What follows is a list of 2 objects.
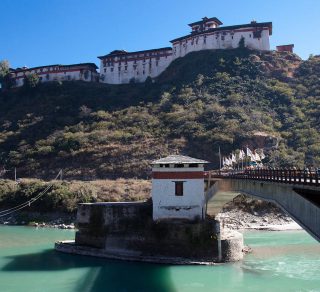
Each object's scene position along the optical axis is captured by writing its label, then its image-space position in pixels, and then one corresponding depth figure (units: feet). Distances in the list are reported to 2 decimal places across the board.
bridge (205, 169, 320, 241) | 54.39
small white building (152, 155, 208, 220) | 119.03
